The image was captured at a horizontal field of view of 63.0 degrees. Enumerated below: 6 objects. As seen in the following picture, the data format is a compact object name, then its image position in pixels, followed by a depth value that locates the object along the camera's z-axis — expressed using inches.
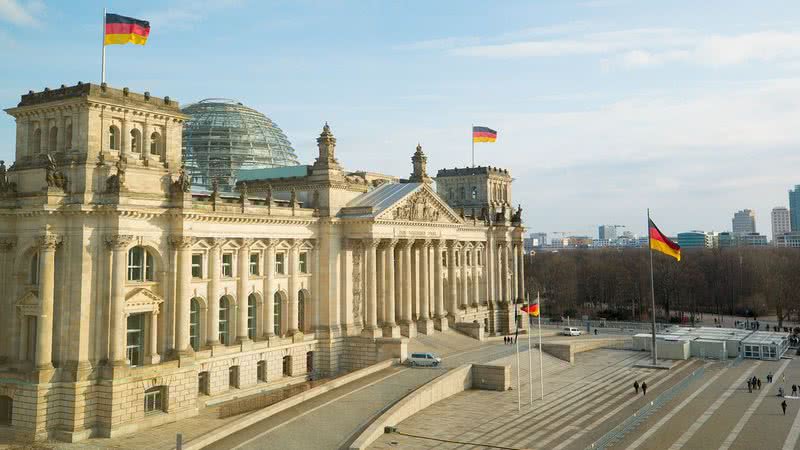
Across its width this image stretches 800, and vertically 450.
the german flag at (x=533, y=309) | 2202.3
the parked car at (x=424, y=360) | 2415.1
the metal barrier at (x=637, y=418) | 1707.7
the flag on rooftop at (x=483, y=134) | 3777.1
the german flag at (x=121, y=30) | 1856.5
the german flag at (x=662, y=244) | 2636.3
